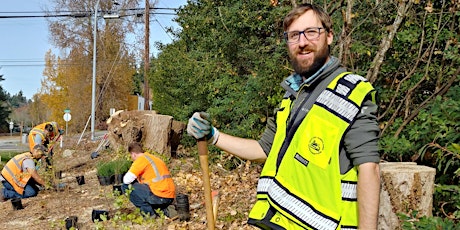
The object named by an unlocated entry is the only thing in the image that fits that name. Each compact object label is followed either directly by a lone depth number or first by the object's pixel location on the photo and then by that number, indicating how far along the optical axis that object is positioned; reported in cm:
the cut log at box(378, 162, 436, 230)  314
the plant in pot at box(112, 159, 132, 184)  906
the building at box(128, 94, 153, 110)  3512
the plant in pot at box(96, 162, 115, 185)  907
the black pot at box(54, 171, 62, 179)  910
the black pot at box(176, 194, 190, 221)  590
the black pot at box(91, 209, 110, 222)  611
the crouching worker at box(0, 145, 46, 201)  818
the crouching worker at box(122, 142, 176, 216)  618
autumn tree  3064
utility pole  2225
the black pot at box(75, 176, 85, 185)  945
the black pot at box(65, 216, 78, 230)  578
